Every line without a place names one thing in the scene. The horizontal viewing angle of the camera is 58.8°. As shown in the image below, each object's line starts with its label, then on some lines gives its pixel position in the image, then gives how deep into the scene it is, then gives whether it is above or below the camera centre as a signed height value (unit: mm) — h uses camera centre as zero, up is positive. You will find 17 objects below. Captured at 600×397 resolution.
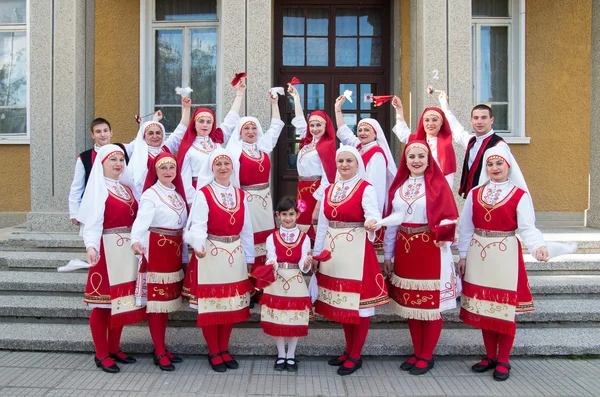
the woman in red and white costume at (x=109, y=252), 4328 -472
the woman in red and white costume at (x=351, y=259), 4328 -529
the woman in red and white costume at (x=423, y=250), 4250 -448
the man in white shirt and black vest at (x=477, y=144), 5324 +529
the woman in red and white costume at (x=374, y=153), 5191 +423
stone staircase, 4836 -1270
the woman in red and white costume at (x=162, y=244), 4406 -415
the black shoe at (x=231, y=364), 4543 -1441
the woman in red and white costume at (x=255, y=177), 5254 +179
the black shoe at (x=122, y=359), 4621 -1427
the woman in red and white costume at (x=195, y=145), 5523 +525
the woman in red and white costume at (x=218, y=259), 4340 -531
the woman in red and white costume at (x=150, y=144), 5266 +553
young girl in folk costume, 4355 -721
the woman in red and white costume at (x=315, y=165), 5480 +310
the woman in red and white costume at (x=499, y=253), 4242 -462
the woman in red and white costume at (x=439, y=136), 5141 +585
